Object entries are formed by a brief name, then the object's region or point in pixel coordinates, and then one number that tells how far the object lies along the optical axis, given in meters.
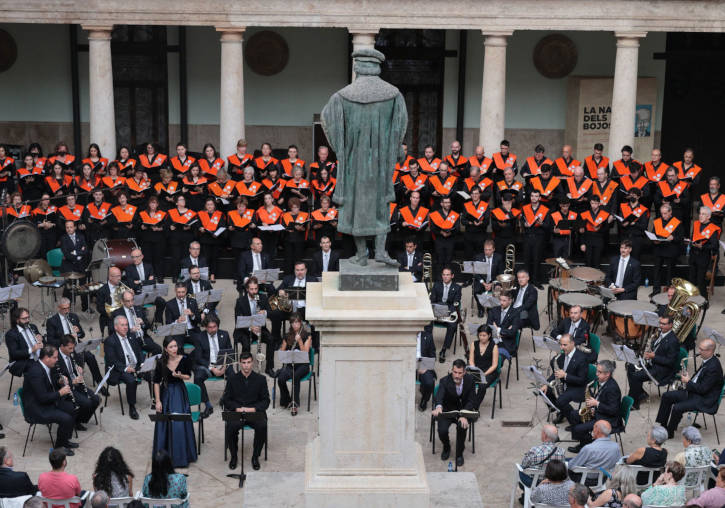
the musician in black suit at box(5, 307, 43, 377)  15.17
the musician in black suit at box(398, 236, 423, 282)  18.44
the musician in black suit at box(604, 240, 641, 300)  18.08
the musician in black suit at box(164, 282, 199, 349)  16.53
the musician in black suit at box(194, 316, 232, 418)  15.40
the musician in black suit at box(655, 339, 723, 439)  14.34
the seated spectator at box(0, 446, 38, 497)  11.55
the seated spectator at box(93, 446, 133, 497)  11.16
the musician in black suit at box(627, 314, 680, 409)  15.20
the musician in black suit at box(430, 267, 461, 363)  17.33
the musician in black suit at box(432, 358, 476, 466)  13.85
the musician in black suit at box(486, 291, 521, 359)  16.41
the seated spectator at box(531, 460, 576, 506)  11.33
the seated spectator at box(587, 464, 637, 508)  11.62
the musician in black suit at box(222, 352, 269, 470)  13.75
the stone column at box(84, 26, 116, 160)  21.55
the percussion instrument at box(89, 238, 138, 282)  18.78
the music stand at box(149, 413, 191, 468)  13.30
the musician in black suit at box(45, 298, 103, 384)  15.71
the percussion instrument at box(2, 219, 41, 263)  18.81
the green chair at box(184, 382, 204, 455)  14.23
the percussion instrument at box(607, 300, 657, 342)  16.98
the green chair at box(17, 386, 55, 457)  13.98
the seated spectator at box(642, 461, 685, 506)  11.20
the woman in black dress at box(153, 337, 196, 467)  13.67
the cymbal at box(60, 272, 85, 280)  18.17
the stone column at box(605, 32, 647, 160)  21.50
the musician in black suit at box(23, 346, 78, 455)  13.83
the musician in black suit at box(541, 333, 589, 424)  14.67
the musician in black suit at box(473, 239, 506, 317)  18.75
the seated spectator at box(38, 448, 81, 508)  11.30
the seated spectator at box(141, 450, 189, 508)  11.09
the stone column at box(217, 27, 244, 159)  21.52
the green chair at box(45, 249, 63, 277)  19.75
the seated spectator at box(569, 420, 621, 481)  12.38
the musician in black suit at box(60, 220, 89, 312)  19.28
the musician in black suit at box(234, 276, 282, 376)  16.69
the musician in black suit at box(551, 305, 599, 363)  15.76
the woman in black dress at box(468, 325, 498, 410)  15.17
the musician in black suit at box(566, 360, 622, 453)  13.67
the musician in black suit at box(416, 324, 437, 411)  15.15
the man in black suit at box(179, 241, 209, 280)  18.31
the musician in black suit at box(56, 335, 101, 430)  14.37
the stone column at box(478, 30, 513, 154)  21.55
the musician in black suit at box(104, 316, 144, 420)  15.10
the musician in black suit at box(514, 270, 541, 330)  17.28
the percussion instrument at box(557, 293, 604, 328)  17.05
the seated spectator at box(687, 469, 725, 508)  10.98
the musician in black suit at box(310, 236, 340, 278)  18.38
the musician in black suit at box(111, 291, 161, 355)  16.09
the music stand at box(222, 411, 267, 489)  13.13
